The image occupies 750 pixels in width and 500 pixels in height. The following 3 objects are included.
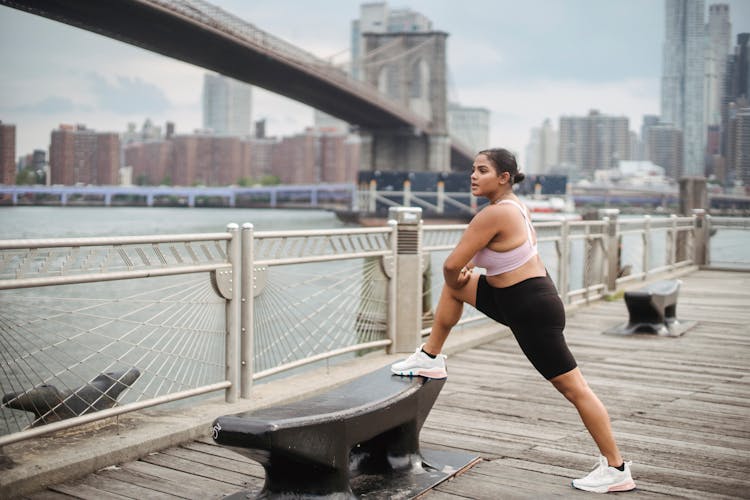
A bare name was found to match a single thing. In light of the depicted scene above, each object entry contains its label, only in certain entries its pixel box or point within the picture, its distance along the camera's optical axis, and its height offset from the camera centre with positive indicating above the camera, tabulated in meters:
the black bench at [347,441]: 2.64 -0.78
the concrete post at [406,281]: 5.84 -0.50
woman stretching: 3.04 -0.29
